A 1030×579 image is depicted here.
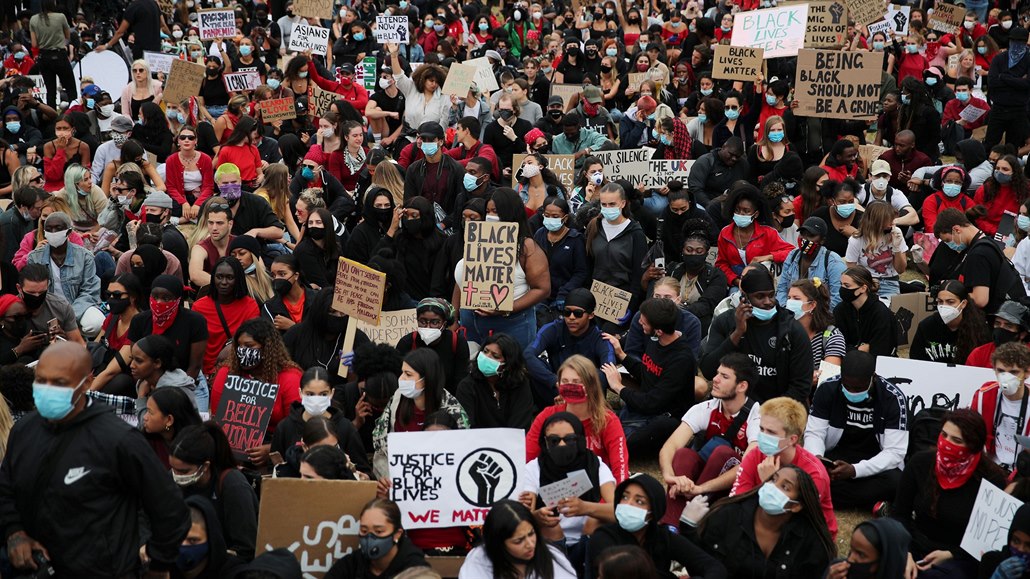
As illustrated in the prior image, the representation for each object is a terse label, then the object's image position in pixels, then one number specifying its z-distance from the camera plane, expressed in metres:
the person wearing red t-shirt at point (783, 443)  7.01
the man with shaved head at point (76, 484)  5.24
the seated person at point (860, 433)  8.01
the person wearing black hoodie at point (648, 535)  6.36
